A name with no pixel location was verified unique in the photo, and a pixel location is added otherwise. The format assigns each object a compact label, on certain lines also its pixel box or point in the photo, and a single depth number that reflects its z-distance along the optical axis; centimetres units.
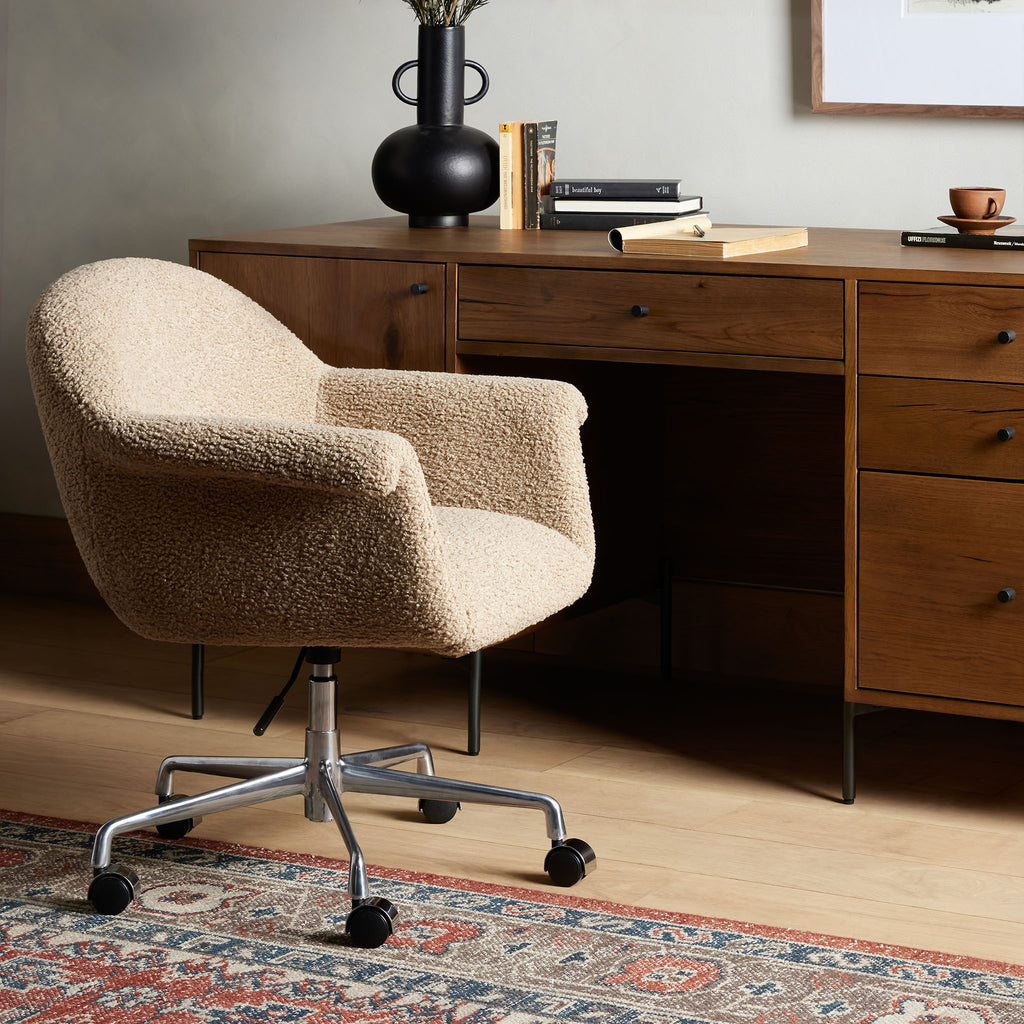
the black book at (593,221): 445
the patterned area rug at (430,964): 283
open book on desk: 385
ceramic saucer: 398
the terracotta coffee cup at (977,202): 399
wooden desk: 362
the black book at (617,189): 441
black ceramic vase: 458
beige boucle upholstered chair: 300
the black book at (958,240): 387
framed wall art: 446
